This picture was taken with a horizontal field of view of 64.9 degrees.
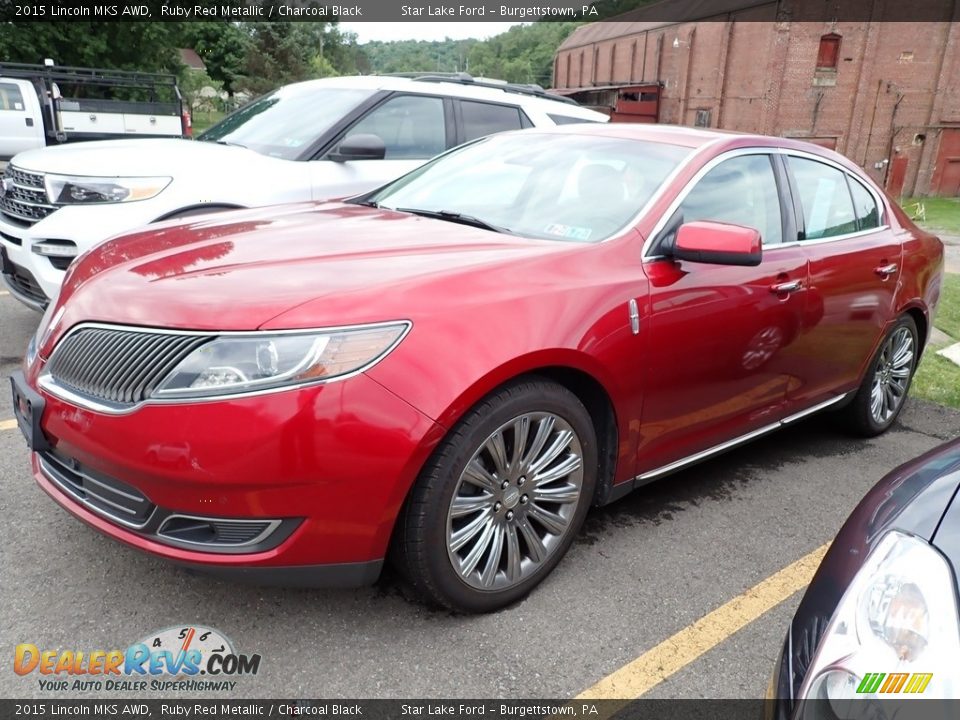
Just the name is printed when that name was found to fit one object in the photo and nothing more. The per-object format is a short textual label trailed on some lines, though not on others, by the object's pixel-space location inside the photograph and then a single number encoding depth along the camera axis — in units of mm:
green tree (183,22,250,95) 48947
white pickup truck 12203
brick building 34375
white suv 4473
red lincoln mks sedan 2053
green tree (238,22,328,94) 50688
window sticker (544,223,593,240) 2893
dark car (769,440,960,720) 1295
